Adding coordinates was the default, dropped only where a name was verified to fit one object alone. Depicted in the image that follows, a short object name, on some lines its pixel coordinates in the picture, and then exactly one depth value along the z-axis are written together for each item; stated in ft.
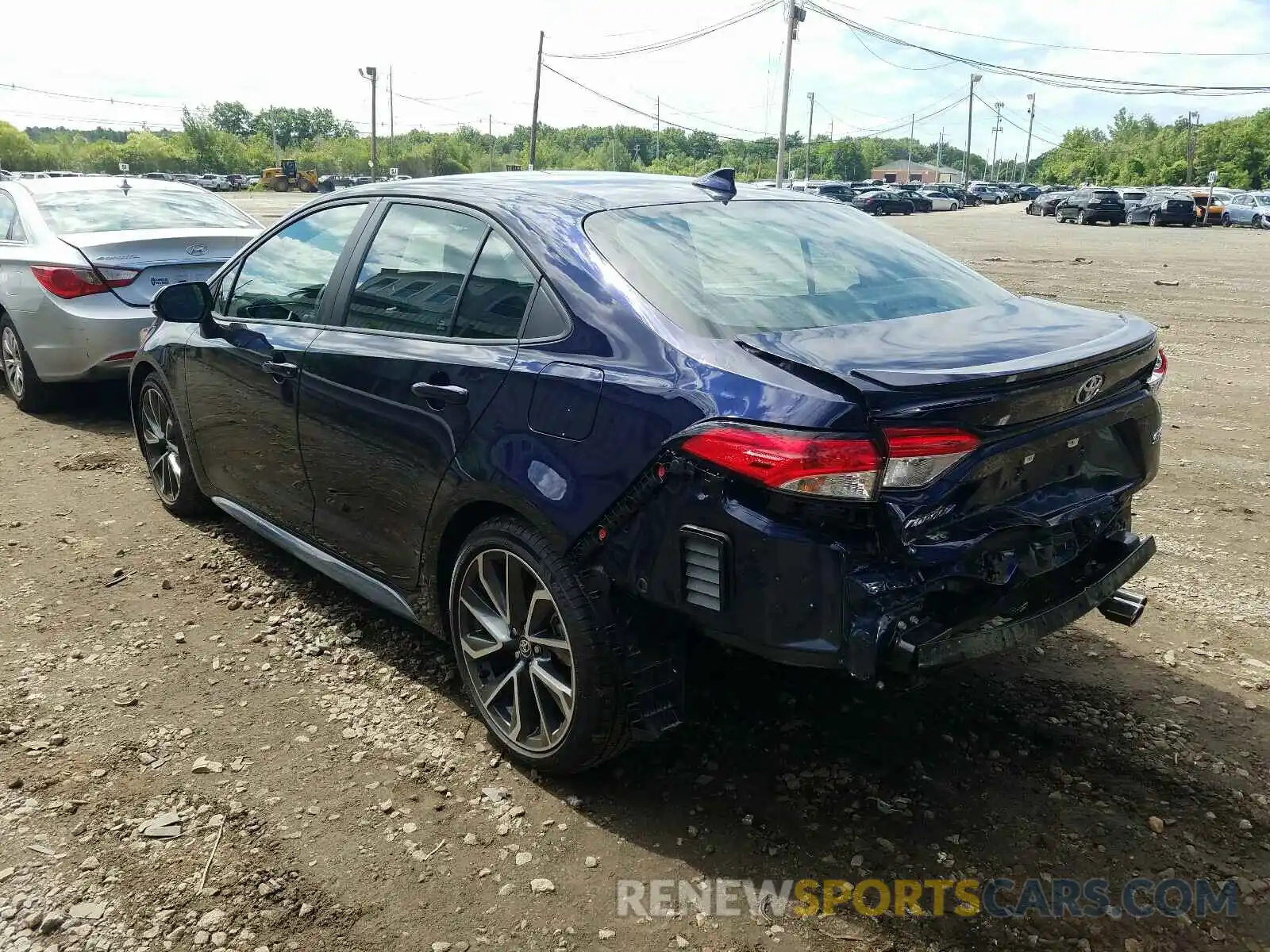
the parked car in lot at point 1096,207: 137.49
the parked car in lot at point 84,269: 22.17
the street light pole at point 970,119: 336.66
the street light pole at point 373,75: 211.08
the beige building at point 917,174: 494.59
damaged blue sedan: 7.71
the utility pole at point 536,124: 183.21
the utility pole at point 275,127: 430.08
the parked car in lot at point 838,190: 164.08
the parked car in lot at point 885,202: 170.30
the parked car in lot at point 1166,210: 132.77
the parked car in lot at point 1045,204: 163.53
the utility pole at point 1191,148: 272.72
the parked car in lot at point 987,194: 248.11
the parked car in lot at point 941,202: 202.08
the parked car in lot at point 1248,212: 132.16
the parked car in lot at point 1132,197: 139.64
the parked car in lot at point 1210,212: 138.00
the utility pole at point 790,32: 160.25
